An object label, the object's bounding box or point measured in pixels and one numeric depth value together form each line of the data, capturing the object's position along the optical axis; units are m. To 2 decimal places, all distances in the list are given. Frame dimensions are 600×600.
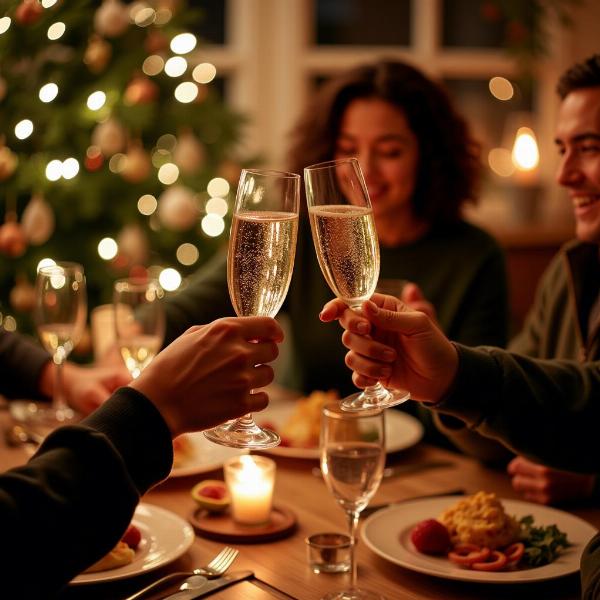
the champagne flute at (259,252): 1.02
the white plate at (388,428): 1.66
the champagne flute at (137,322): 1.62
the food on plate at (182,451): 1.62
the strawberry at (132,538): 1.23
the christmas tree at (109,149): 2.84
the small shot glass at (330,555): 1.21
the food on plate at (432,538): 1.24
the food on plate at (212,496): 1.40
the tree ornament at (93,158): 2.96
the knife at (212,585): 1.12
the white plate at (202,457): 1.57
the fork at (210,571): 1.12
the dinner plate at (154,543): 1.15
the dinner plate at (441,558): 1.16
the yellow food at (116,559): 1.17
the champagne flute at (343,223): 1.08
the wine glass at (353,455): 1.20
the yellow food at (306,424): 1.75
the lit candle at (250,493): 1.35
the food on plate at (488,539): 1.21
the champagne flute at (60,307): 1.67
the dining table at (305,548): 1.16
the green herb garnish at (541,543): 1.21
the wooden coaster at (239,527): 1.31
